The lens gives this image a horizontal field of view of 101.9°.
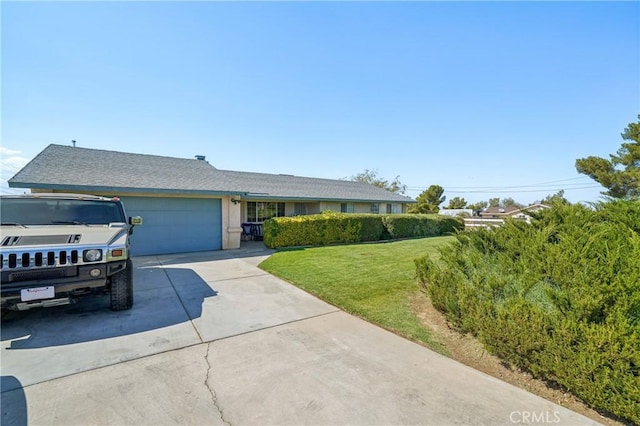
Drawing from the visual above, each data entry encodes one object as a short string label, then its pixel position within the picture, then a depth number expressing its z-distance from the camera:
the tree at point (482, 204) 58.41
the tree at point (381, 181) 44.00
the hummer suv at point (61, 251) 3.51
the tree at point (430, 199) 35.53
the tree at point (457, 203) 44.12
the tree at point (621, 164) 17.09
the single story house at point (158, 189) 8.95
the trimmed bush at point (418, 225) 15.32
